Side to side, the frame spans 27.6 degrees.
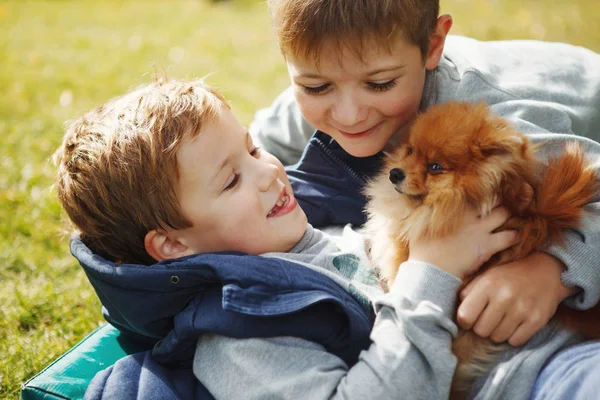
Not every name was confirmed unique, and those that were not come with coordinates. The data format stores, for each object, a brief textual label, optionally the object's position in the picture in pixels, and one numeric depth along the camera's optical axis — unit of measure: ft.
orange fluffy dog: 3.11
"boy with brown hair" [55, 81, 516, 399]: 3.05
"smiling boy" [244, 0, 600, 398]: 3.13
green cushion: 3.34
